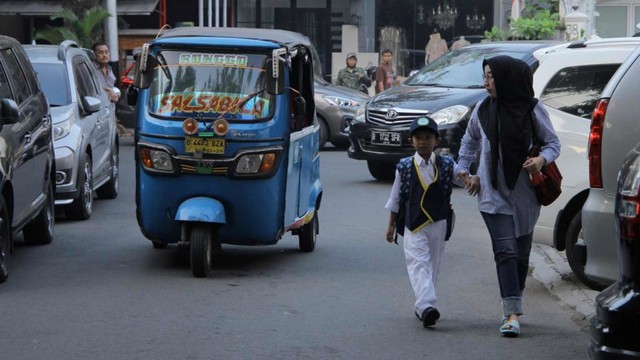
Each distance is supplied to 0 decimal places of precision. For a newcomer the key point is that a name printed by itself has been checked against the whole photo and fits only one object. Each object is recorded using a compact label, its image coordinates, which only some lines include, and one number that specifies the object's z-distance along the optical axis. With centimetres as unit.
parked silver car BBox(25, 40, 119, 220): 1378
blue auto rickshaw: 1055
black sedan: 1744
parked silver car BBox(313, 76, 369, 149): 2341
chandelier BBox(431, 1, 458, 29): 3784
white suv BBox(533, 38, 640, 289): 1013
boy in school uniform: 877
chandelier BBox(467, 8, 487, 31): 3778
